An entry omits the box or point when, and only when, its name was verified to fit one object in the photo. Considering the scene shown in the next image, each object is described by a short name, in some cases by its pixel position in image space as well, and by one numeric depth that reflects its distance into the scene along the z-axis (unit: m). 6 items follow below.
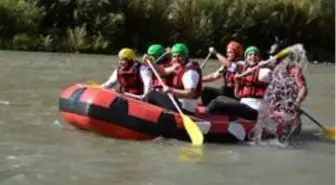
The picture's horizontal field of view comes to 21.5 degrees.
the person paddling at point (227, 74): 10.66
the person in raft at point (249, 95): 10.09
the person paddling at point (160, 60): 10.17
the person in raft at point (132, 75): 10.02
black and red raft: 9.59
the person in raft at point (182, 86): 9.84
